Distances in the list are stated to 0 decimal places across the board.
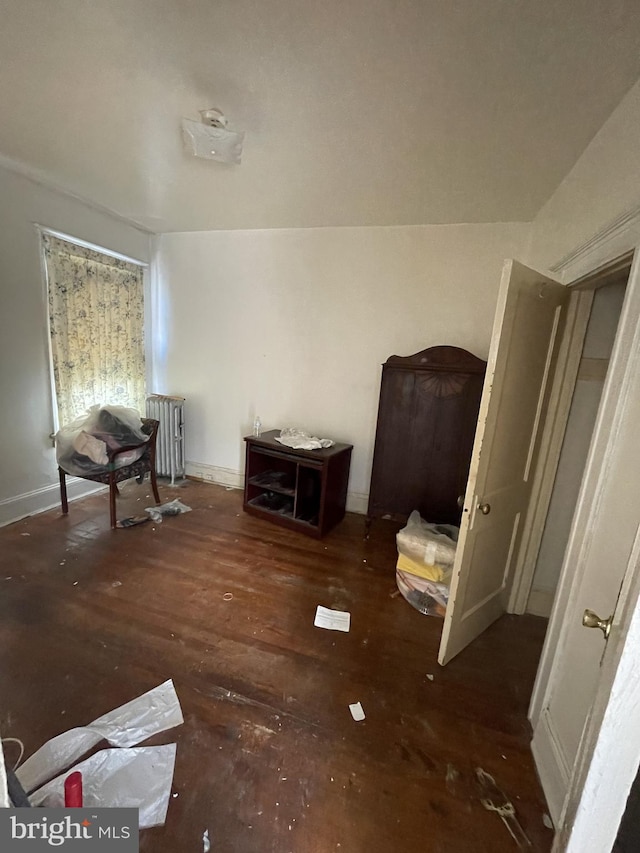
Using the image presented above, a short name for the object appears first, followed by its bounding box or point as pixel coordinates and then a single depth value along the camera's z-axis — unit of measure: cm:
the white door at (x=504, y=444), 140
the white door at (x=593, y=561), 101
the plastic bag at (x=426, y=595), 200
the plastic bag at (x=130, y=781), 105
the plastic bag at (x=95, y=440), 262
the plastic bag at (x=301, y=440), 279
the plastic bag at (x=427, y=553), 203
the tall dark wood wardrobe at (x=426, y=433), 248
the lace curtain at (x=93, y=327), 283
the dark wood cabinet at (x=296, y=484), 272
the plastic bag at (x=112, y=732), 113
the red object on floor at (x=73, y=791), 79
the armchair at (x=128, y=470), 263
